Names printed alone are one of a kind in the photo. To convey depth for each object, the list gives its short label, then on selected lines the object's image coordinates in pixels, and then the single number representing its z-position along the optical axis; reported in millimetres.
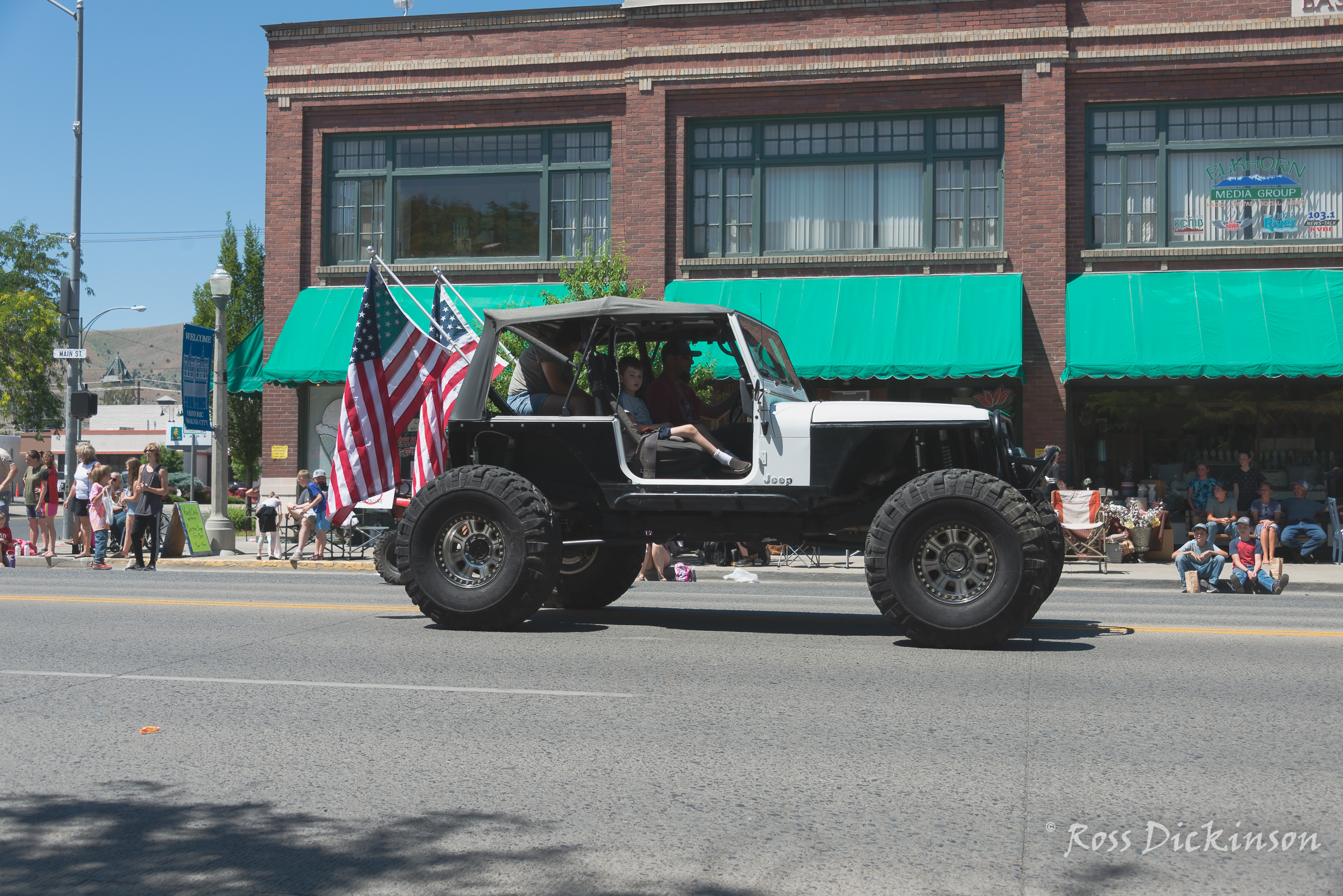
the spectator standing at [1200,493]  19828
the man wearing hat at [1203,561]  15594
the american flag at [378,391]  10766
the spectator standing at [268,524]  20438
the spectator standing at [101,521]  18266
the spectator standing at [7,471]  20234
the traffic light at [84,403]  22672
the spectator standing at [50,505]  20312
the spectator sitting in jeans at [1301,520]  18734
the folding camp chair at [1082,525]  18266
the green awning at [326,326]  22047
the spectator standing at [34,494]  20969
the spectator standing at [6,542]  18938
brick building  20672
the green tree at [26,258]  55438
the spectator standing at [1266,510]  17906
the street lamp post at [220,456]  21172
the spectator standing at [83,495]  20219
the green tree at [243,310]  42000
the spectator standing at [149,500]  17844
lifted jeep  8320
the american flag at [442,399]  10376
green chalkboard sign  20938
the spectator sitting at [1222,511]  18609
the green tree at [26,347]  51750
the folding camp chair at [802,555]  18916
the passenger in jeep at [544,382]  9695
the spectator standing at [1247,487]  20094
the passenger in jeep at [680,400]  9438
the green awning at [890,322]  19844
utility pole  23875
